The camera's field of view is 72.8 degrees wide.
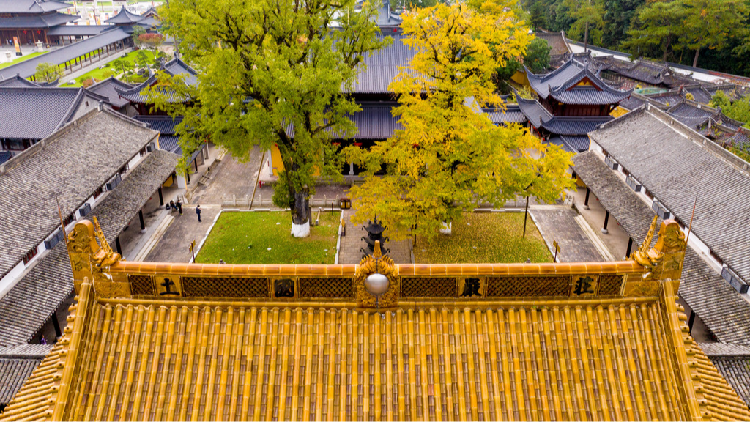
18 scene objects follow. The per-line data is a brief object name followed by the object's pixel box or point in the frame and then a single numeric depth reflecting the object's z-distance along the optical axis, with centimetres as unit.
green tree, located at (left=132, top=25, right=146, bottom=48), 8835
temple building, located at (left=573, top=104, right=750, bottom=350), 2184
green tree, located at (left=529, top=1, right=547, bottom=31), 10024
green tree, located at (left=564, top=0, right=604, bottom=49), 8906
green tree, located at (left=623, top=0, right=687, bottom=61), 7294
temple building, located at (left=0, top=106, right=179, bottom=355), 2180
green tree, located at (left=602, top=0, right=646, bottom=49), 8494
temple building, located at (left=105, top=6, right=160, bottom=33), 9500
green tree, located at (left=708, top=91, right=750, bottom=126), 4916
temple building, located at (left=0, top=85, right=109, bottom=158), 3900
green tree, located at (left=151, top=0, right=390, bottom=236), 2456
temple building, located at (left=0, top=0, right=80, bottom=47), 9194
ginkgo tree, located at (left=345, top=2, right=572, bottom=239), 2512
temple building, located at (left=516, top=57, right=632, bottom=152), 4369
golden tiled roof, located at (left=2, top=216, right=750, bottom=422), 811
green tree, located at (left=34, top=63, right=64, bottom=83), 6338
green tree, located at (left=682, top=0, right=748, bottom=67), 6862
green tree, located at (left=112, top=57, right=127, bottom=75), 7137
